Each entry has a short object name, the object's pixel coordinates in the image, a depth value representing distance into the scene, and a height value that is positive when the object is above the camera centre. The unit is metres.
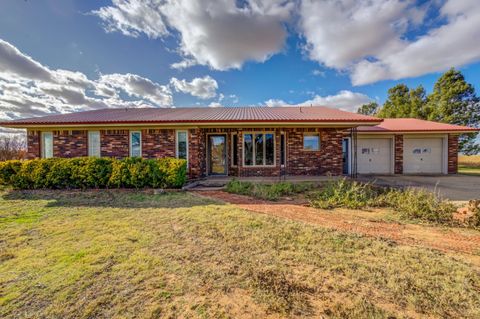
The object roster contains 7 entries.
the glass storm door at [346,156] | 12.73 +0.01
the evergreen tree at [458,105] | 18.20 +4.64
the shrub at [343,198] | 5.94 -1.30
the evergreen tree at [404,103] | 20.86 +5.77
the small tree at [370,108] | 30.05 +7.25
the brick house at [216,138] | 9.74 +1.03
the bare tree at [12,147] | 15.61 +0.96
